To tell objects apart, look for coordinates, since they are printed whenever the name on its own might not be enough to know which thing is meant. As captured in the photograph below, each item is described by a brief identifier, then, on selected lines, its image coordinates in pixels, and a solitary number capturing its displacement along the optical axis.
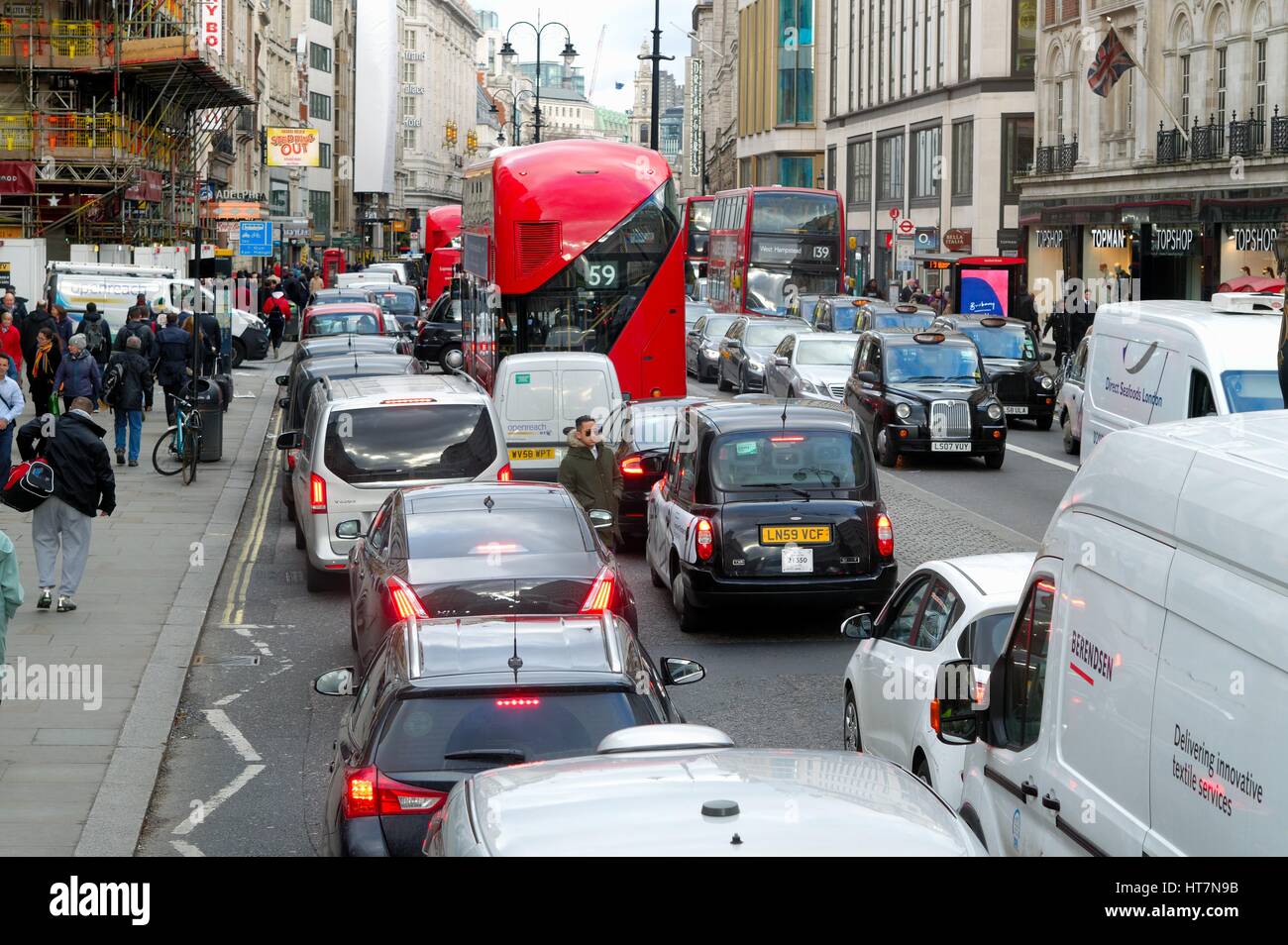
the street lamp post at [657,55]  49.86
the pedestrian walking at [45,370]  24.33
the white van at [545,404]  19.33
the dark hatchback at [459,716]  6.61
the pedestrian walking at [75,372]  20.98
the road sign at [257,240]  45.31
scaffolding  50.59
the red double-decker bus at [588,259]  25.12
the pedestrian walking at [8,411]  18.94
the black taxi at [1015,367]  30.11
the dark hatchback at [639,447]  17.67
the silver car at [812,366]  28.98
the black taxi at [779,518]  13.30
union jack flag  46.72
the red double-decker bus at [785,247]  47.88
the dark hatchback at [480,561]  9.91
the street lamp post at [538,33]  59.28
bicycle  22.42
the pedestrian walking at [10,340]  25.81
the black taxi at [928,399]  24.39
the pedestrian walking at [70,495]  13.60
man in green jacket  15.55
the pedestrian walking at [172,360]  25.69
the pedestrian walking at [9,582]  9.34
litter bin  24.03
